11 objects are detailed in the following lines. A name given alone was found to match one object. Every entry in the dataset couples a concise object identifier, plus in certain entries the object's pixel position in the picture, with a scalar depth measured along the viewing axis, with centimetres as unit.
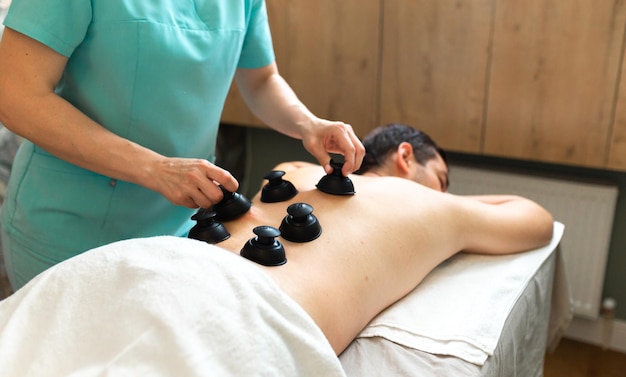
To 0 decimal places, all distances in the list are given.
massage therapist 108
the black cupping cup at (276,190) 134
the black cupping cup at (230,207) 122
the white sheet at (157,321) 86
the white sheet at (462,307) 121
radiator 228
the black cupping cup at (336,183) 136
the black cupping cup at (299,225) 119
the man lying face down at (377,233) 113
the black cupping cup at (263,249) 111
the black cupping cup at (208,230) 117
